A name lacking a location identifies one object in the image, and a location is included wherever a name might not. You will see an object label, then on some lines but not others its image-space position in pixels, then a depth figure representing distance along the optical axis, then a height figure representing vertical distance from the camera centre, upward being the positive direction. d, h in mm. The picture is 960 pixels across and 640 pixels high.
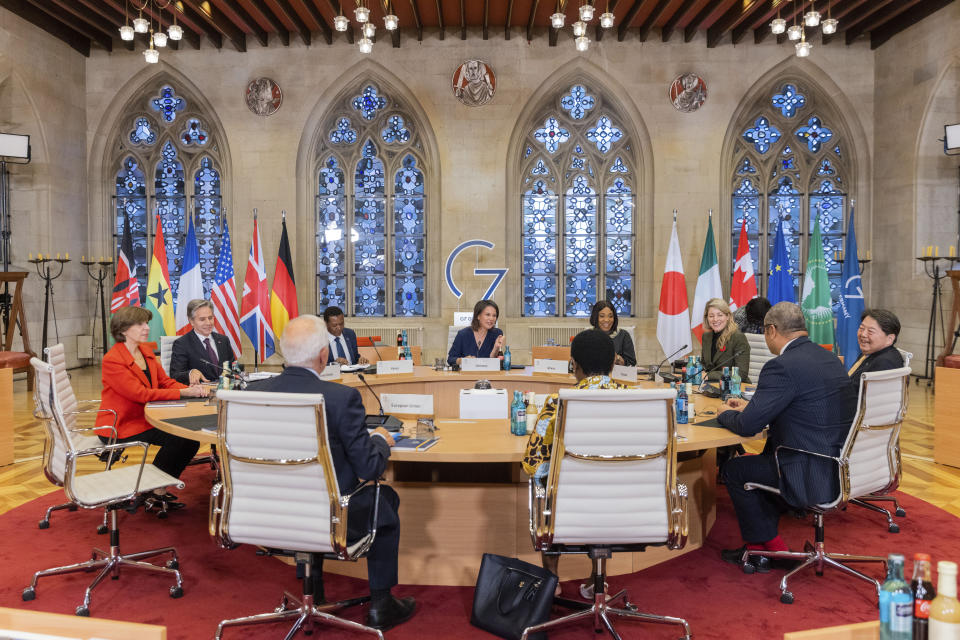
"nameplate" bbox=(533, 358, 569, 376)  4945 -325
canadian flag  8898 +497
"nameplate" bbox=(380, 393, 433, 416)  3424 -406
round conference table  3188 -877
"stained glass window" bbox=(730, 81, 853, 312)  9906 +2038
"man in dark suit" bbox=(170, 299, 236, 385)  4820 -199
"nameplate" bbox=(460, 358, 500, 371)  5242 -330
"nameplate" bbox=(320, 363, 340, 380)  4716 -352
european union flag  8906 +535
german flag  8742 +349
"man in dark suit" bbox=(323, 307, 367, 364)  6102 -154
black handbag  2658 -1071
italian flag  8945 +513
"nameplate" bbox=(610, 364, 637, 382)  4544 -354
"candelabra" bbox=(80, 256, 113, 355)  9805 +693
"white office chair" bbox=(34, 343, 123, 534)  3240 -563
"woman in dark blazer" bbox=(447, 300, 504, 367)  5699 -145
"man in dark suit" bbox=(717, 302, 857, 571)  3047 -402
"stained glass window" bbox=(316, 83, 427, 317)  10070 +1615
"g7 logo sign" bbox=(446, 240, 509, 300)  8742 +610
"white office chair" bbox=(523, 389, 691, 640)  2383 -556
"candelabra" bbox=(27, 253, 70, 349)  8886 +615
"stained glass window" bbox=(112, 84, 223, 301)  10195 +2144
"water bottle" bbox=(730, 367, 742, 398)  4078 -389
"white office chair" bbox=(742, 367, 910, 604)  2977 -598
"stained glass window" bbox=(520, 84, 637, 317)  10055 +1484
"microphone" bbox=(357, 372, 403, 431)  3297 -489
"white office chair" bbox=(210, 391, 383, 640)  2332 -545
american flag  8188 +282
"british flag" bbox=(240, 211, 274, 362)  8359 +228
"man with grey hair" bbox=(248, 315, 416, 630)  2451 -458
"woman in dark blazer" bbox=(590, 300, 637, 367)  5551 -75
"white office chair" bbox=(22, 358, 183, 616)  3006 -731
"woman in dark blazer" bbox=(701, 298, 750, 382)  4965 -175
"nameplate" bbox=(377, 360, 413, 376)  5082 -335
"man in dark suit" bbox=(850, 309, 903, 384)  3771 -116
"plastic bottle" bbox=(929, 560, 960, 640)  1390 -588
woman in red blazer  3904 -396
